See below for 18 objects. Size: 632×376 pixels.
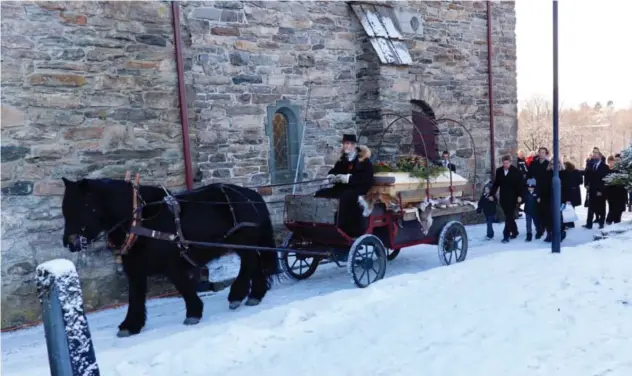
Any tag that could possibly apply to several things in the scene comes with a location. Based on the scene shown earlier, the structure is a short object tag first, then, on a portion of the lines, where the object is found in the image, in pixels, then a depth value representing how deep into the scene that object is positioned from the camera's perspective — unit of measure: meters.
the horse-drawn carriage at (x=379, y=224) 7.30
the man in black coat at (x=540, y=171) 10.45
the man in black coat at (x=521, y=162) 12.84
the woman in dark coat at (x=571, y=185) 10.95
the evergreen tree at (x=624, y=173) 10.35
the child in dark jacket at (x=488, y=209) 11.40
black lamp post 8.39
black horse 5.61
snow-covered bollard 2.38
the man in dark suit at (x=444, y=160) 10.54
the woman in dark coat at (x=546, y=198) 10.32
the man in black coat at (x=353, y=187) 7.25
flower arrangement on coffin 7.85
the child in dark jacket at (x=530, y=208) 10.77
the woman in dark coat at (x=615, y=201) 11.83
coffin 7.46
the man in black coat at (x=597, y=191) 11.82
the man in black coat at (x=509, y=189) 10.98
